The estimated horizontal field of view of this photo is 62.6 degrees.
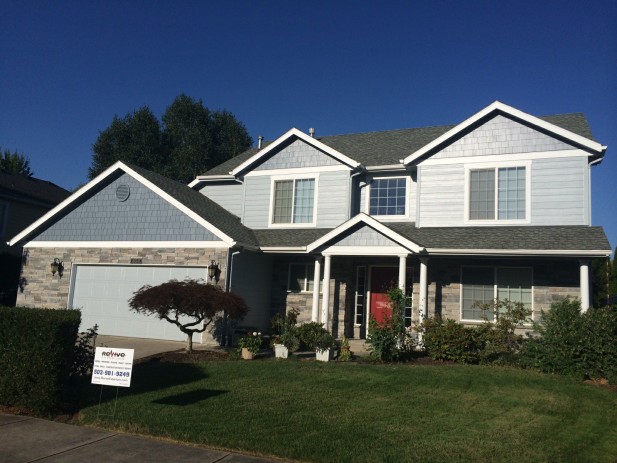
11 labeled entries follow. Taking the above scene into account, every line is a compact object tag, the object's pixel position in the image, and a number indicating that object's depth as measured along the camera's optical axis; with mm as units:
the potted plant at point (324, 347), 12773
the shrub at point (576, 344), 10844
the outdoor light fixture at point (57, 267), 17812
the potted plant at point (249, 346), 13039
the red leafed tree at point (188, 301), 12555
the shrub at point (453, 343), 12461
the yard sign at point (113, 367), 8039
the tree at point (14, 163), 45844
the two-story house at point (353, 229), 14539
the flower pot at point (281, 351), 13203
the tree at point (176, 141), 40569
